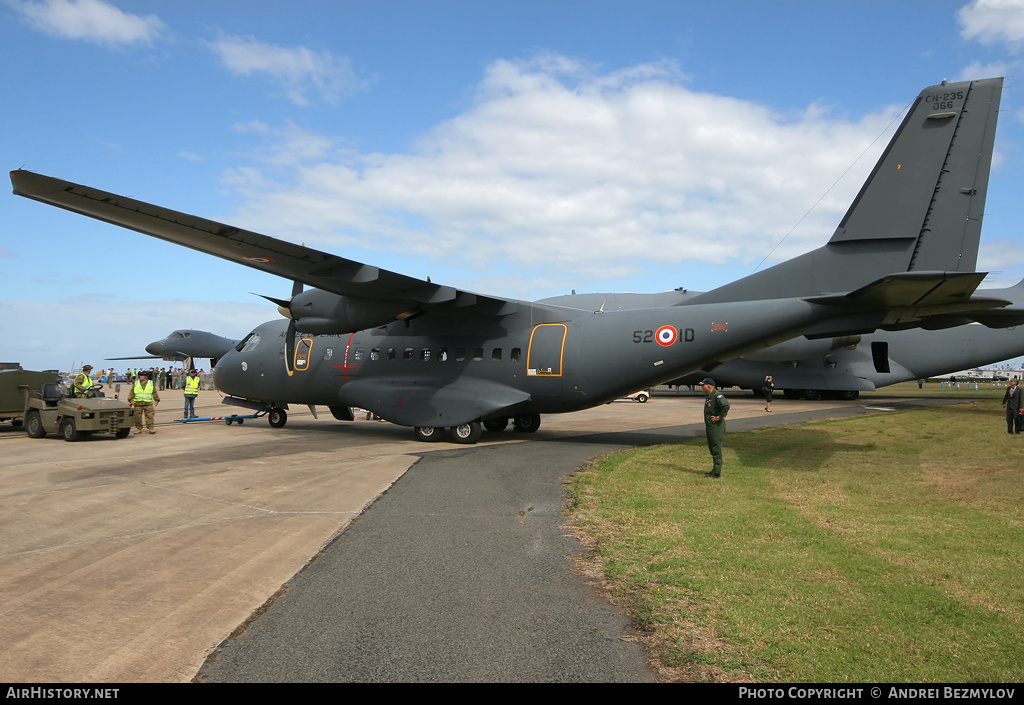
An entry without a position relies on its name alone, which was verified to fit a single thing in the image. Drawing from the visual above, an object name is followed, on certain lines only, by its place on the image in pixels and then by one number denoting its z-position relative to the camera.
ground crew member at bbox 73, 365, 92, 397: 17.64
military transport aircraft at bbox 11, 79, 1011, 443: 11.33
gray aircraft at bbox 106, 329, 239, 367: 53.88
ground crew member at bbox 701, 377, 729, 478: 10.43
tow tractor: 16.25
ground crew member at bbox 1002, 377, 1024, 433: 17.67
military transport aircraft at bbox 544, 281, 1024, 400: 32.66
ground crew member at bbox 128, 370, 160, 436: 18.36
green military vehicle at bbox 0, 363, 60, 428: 17.66
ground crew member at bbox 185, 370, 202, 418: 23.33
